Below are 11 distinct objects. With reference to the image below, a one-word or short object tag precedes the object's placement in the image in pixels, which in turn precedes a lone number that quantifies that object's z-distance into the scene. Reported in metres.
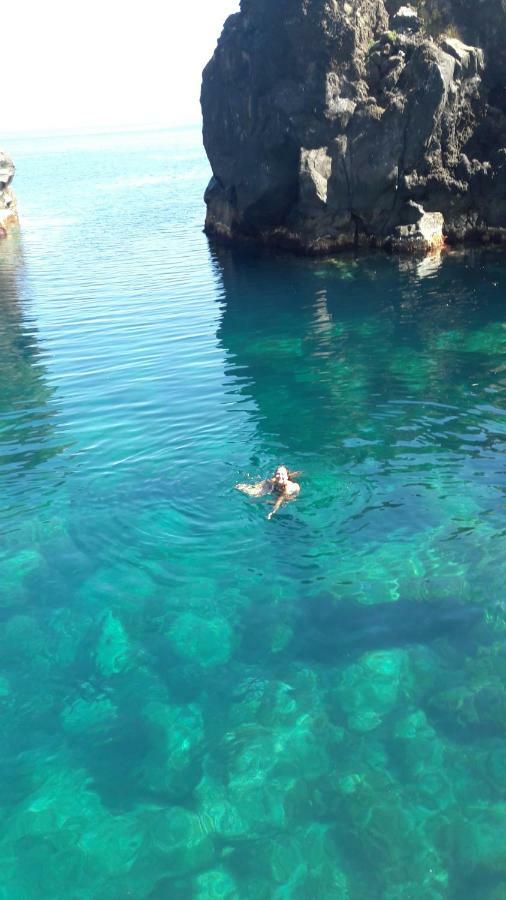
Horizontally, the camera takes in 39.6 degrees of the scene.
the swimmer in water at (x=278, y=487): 18.80
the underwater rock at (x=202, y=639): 14.67
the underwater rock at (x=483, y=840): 10.36
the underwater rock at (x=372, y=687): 12.98
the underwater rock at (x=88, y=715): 13.09
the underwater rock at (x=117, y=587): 16.44
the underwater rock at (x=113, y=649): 14.55
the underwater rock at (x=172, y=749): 11.94
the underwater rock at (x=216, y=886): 10.27
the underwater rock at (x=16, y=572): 16.77
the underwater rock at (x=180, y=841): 10.74
